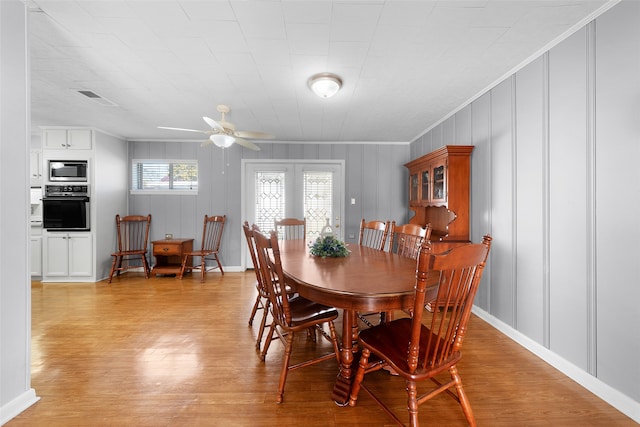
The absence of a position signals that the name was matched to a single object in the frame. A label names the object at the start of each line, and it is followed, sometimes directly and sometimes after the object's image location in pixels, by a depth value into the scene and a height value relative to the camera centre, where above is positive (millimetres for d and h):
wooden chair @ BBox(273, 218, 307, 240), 3512 -270
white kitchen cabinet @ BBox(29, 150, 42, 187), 4293 +695
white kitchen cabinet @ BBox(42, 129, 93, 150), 4121 +1138
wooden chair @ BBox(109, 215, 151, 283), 4457 -533
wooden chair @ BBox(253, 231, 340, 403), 1531 -690
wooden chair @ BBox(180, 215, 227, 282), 4461 -606
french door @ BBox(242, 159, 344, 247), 4930 +355
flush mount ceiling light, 2439 +1200
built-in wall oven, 4113 +54
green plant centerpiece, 2191 -321
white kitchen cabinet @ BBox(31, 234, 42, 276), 4168 -713
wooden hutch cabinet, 3029 +317
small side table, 4418 -688
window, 4941 +676
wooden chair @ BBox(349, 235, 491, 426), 1104 -675
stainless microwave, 4121 +627
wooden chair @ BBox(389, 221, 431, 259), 2234 -253
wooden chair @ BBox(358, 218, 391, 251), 2672 -249
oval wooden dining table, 1290 -398
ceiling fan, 2805 +865
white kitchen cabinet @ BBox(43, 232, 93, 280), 4164 -719
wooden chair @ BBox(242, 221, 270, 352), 1963 -610
